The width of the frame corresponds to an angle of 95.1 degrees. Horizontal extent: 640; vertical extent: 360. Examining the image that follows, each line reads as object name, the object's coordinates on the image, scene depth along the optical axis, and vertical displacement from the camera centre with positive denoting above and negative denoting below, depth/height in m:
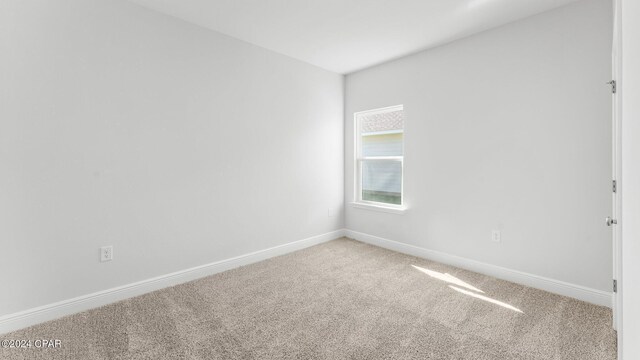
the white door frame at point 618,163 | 1.31 +0.07
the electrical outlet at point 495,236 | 2.90 -0.59
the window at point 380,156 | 3.84 +0.29
